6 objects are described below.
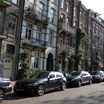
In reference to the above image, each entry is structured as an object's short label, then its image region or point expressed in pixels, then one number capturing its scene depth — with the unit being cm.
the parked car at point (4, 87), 715
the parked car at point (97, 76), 1810
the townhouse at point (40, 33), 1809
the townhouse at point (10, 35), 1562
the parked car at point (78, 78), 1316
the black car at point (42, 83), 865
